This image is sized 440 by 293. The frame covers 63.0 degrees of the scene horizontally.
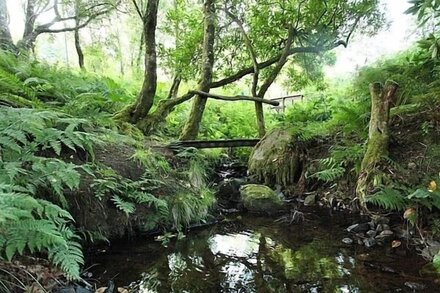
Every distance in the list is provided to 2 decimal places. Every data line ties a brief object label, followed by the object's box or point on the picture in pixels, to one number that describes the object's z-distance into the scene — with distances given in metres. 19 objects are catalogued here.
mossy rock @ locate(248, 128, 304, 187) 5.88
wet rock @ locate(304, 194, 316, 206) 5.23
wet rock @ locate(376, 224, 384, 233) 3.91
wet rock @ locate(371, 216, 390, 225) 4.00
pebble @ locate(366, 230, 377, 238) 3.84
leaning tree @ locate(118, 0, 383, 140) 6.34
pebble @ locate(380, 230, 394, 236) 3.79
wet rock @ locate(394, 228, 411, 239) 3.69
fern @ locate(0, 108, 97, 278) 2.02
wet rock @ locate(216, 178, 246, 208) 5.46
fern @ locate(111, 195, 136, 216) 3.46
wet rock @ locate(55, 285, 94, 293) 2.43
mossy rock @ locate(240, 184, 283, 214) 5.04
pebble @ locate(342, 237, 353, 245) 3.77
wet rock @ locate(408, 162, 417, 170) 4.15
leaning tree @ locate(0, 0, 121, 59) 8.47
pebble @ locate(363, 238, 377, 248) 3.63
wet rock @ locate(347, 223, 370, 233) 4.05
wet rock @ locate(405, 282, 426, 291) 2.68
